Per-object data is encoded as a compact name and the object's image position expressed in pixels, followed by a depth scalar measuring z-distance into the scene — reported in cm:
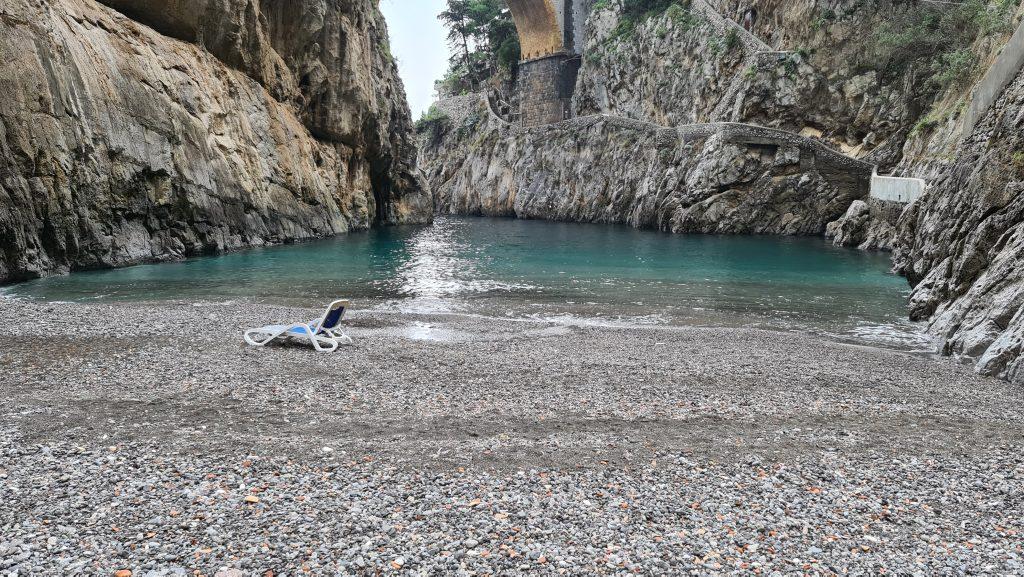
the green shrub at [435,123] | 7488
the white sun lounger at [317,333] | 931
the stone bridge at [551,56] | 5966
